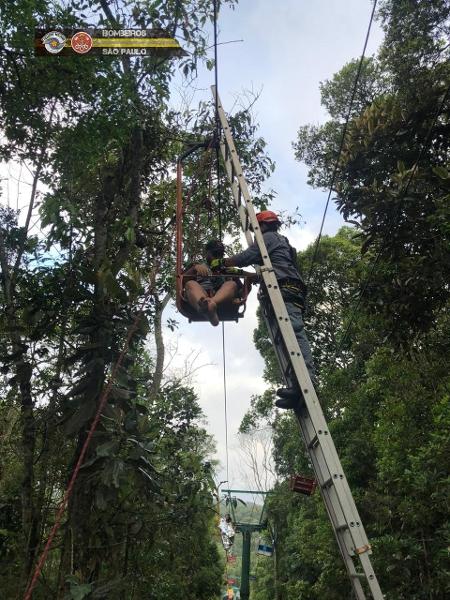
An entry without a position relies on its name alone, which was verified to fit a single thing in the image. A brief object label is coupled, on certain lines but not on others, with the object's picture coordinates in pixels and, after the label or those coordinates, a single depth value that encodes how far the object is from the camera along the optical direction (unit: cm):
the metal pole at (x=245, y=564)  1560
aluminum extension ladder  243
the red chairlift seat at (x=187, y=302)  396
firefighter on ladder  335
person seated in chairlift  386
